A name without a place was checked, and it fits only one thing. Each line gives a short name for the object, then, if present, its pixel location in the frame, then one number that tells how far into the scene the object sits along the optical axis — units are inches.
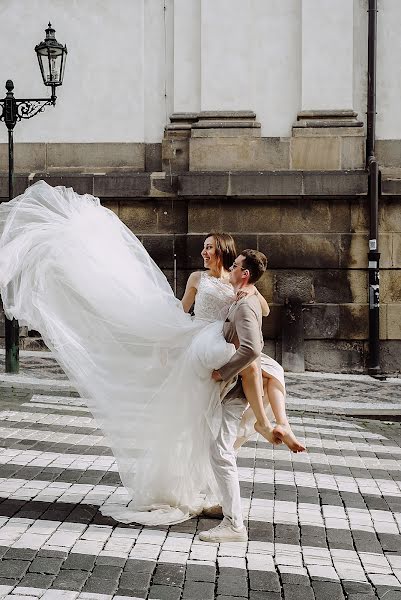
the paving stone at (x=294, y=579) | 172.2
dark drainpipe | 541.6
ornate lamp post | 459.5
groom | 193.8
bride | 200.2
